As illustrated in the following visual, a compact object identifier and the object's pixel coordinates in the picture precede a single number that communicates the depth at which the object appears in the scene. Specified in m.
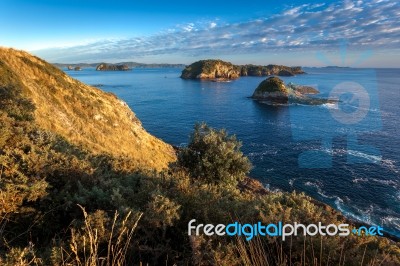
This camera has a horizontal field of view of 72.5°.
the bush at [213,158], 23.98
